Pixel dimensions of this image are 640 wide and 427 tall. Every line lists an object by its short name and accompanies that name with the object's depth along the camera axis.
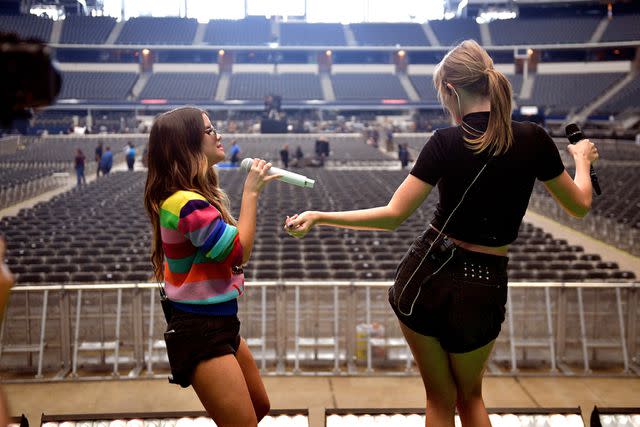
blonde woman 2.07
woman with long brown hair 2.18
